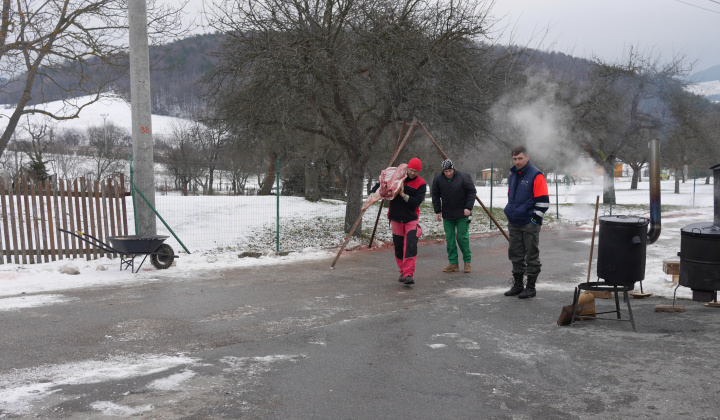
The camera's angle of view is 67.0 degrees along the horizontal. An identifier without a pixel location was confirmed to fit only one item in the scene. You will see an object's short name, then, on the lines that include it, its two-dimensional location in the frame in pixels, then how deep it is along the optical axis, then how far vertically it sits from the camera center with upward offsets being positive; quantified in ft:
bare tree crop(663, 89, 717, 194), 59.26 +6.05
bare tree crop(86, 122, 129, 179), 200.95 +14.37
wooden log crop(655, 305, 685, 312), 21.28 -5.14
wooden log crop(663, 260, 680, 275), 25.43 -4.24
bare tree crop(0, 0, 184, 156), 42.98 +10.60
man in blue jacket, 23.86 -1.62
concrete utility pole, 33.53 +4.30
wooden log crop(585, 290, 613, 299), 24.14 -5.20
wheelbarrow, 28.12 -3.52
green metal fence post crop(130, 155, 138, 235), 34.26 -0.19
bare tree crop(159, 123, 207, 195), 199.56 +16.48
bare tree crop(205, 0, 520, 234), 39.50 +8.78
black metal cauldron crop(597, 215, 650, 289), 20.67 -2.87
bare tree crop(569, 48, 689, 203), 59.26 +8.31
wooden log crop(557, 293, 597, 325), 19.79 -4.91
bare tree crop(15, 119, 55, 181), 104.82 +3.12
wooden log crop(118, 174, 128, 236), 34.21 -1.31
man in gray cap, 29.81 -1.17
